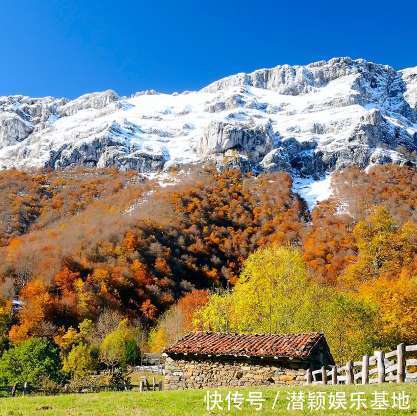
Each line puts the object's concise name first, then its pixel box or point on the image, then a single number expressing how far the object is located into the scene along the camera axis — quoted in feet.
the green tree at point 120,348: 201.44
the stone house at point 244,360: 80.89
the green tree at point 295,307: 120.98
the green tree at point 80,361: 177.58
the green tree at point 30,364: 119.14
